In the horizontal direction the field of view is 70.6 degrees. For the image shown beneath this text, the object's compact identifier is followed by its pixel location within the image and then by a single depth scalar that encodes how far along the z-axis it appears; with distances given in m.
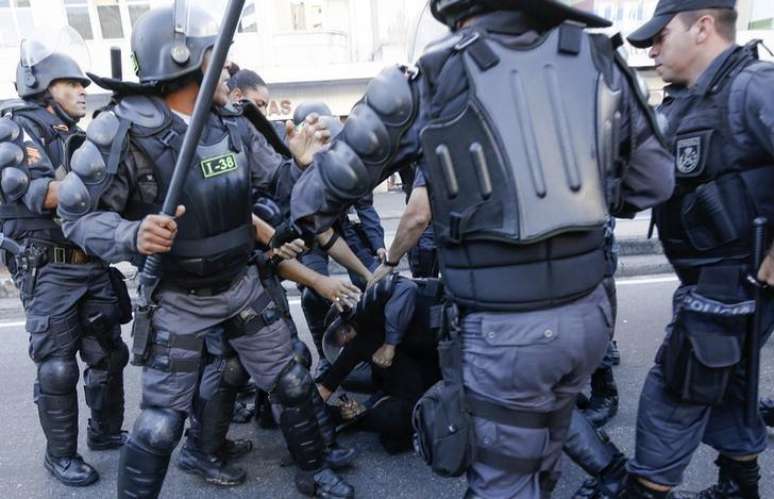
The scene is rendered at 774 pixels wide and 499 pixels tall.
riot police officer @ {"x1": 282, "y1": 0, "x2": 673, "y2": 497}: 1.38
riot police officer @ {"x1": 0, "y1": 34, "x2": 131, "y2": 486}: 2.57
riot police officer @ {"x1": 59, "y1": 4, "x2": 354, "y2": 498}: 1.88
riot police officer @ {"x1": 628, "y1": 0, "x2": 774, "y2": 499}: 1.85
